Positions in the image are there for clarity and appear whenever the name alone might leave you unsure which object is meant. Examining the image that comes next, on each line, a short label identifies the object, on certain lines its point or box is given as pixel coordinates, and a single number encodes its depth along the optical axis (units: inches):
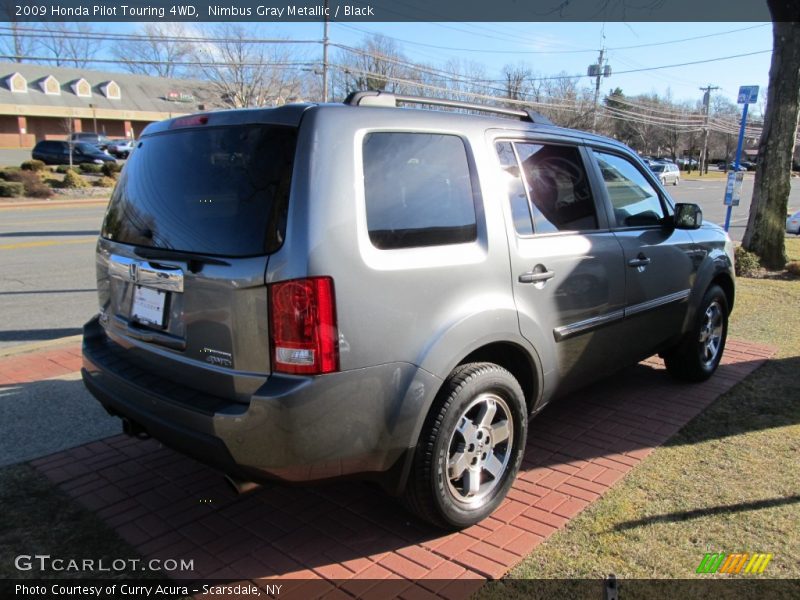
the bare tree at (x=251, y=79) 1585.9
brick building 2256.4
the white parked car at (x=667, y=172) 1601.9
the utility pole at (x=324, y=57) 1124.8
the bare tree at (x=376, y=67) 1403.8
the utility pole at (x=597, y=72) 2191.2
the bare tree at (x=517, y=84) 2059.5
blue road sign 466.9
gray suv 99.1
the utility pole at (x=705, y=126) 2773.6
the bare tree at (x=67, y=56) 2501.5
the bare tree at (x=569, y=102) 2282.1
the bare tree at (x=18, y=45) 2024.2
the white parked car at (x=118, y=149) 1849.8
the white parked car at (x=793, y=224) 686.5
